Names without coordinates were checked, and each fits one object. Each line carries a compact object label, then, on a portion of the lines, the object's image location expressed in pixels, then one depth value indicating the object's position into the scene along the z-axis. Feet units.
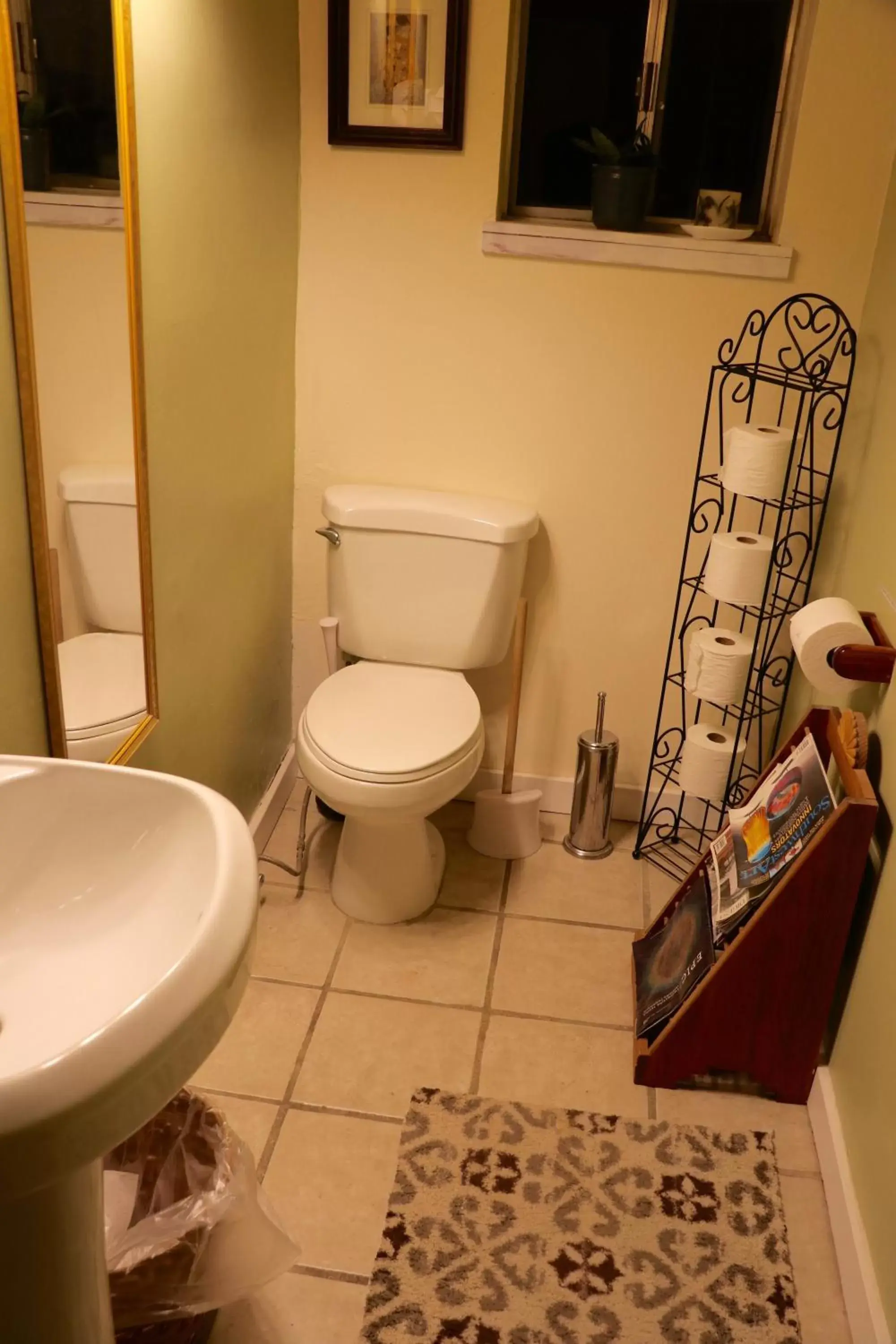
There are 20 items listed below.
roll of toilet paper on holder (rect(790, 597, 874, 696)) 5.89
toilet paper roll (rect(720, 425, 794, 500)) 6.81
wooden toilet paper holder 5.71
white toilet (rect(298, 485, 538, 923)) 7.02
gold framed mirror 4.27
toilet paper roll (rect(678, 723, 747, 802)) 7.57
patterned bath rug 4.97
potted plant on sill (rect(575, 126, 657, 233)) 7.23
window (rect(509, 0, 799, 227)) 7.29
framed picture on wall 7.05
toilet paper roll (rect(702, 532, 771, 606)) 7.08
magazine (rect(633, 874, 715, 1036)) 6.32
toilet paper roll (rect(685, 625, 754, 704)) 7.32
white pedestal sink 2.62
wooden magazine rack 5.62
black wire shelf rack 7.32
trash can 4.52
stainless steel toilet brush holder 8.14
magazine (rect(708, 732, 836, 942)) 5.87
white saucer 7.41
